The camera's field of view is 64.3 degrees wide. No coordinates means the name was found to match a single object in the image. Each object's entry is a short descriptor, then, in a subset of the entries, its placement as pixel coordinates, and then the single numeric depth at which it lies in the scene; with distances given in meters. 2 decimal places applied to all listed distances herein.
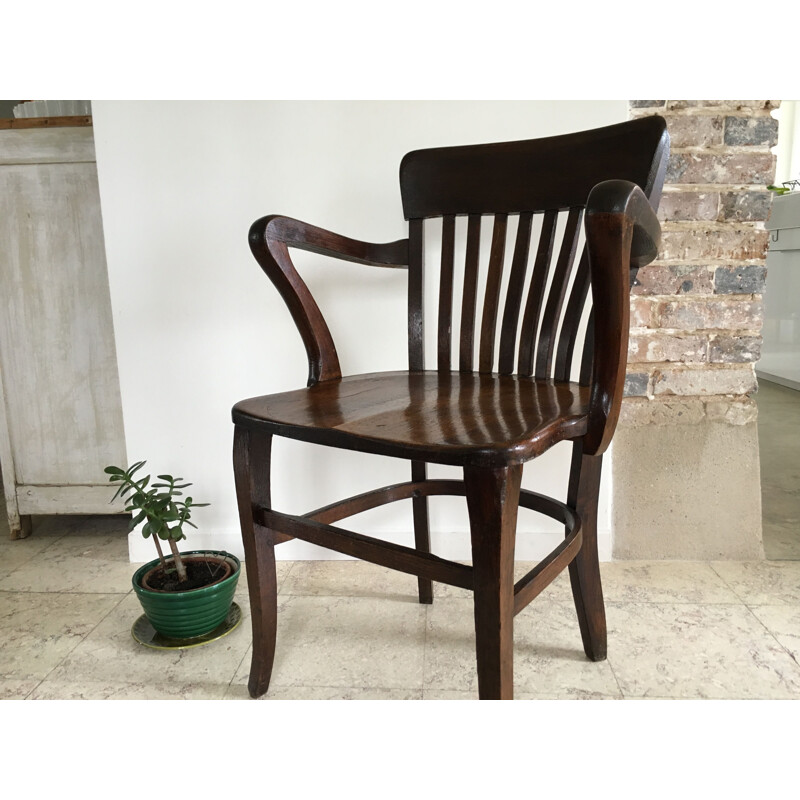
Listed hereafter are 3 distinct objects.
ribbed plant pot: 1.14
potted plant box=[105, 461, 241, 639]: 1.14
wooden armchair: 0.70
